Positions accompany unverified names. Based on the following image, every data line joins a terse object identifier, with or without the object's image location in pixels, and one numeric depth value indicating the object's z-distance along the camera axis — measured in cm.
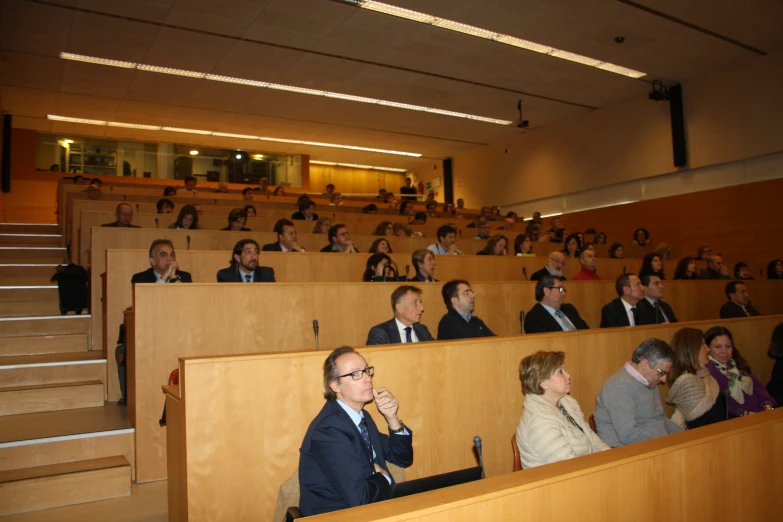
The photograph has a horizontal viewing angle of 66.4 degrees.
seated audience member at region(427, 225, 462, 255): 585
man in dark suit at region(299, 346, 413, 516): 185
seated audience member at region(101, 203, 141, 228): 533
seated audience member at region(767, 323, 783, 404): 368
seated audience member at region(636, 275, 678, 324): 464
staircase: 293
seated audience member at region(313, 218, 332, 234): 655
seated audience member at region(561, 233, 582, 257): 684
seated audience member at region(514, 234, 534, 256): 643
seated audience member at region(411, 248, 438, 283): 452
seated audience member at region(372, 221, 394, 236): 680
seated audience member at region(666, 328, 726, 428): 308
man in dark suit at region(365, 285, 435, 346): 338
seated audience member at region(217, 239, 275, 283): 419
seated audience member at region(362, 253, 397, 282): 452
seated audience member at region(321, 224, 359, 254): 544
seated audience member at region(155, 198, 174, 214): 660
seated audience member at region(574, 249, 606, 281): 543
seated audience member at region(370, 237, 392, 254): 543
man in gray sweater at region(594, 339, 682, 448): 267
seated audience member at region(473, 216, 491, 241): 761
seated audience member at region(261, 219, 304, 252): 523
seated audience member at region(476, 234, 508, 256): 608
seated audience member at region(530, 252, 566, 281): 507
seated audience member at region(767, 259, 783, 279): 723
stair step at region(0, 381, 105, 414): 354
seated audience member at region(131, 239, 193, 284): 394
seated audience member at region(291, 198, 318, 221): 763
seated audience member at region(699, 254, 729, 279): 672
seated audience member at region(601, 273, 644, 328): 445
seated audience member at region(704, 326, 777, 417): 340
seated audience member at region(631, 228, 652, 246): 899
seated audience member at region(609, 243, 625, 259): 765
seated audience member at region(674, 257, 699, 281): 622
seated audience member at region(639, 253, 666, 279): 562
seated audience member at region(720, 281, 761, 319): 521
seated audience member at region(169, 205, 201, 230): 562
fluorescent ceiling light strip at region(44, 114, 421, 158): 1070
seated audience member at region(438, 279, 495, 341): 361
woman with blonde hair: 223
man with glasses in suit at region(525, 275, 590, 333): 400
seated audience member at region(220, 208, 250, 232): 580
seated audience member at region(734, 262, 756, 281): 688
